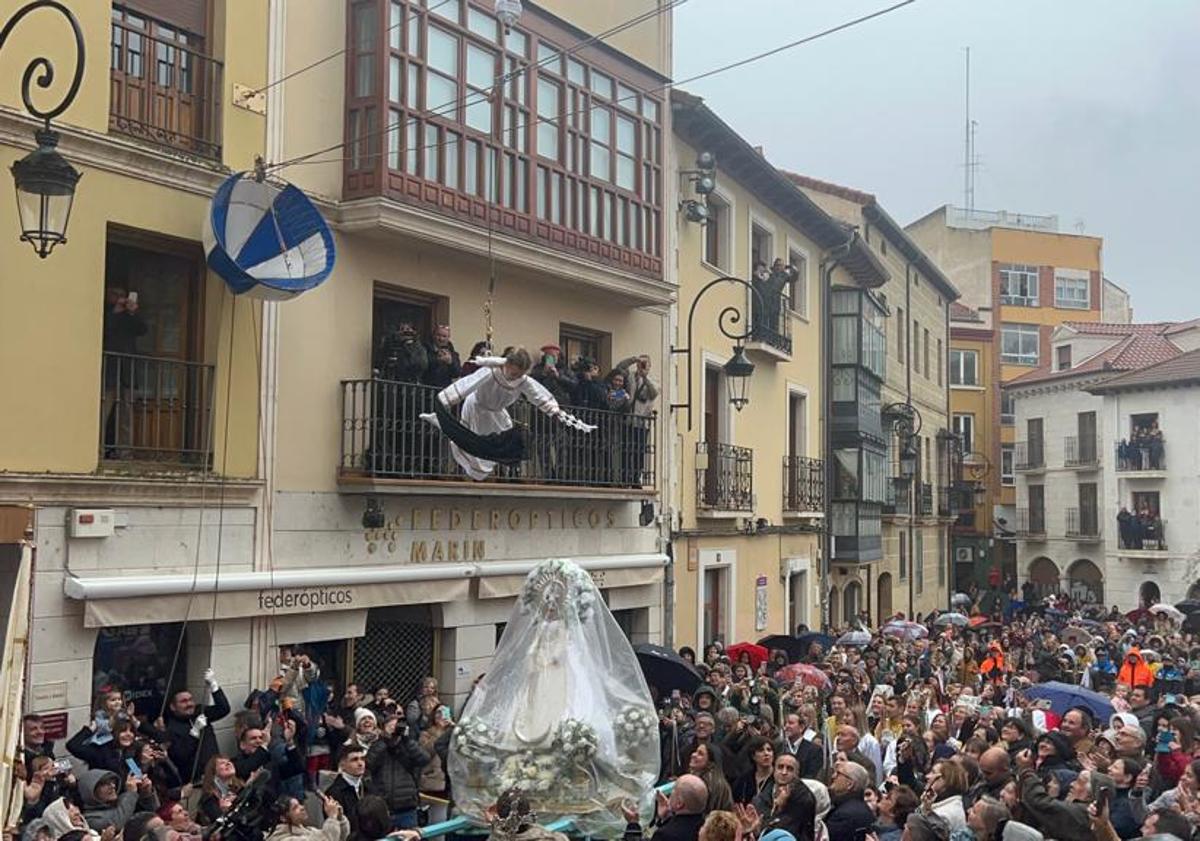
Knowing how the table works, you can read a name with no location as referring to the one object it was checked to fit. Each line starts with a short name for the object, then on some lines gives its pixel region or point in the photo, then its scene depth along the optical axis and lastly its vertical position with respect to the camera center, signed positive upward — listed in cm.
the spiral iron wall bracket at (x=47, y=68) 781 +272
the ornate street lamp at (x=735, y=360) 2002 +246
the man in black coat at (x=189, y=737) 1073 -172
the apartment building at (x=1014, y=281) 5138 +951
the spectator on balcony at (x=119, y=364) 1173 +137
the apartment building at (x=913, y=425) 3088 +272
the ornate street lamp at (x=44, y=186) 836 +210
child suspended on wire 1035 +94
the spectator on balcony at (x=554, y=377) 1592 +176
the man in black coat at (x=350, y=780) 927 -178
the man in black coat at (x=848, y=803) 848 -174
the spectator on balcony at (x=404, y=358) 1419 +173
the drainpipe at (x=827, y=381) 2700 +292
